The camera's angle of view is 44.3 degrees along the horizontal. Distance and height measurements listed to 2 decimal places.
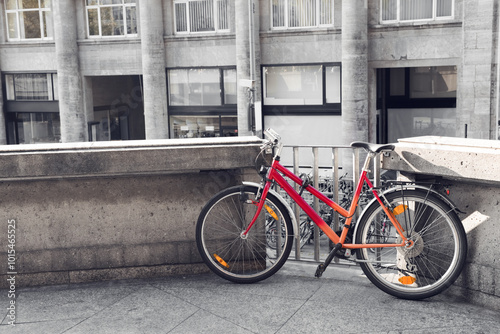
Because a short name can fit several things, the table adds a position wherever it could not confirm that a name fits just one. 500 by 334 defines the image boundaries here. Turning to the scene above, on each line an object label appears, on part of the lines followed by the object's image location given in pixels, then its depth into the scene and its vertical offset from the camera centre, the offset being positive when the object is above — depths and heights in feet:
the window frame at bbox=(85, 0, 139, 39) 86.84 +12.95
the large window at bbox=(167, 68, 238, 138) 83.87 +0.35
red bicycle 14.93 -3.42
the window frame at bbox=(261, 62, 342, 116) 78.48 -0.73
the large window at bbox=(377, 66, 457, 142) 80.33 -0.46
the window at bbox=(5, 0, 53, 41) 91.15 +13.41
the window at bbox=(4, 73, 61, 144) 92.79 +0.20
